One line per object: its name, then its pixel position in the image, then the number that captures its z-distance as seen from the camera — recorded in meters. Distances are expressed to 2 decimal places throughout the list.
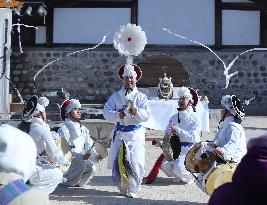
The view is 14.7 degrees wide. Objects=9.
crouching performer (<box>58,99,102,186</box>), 11.69
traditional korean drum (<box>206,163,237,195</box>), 8.81
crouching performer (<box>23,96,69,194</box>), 9.90
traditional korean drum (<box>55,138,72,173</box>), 11.01
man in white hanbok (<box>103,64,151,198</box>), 11.23
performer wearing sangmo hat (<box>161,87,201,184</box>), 12.54
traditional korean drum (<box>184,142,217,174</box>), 10.08
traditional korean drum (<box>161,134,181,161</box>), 12.45
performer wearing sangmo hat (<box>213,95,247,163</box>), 9.86
